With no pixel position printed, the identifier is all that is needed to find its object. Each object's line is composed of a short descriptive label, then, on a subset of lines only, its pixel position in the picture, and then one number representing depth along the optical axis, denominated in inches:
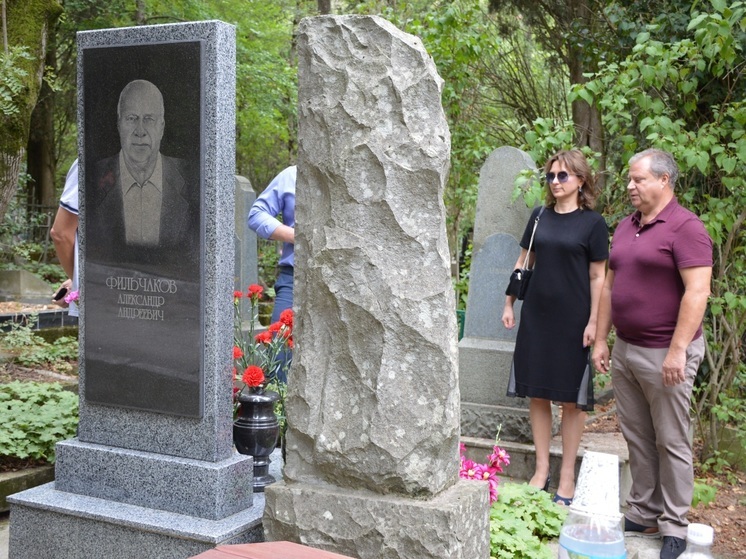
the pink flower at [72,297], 180.1
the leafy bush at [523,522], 146.2
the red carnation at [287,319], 171.3
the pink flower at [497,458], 170.1
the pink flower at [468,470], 157.5
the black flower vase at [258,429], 161.0
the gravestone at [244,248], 388.8
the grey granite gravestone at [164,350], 145.2
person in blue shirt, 204.4
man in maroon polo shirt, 176.2
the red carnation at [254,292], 174.3
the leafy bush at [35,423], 192.2
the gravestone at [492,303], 251.1
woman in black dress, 206.7
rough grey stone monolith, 125.4
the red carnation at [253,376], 158.2
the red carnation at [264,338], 168.1
